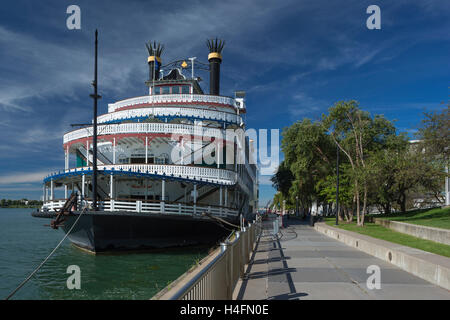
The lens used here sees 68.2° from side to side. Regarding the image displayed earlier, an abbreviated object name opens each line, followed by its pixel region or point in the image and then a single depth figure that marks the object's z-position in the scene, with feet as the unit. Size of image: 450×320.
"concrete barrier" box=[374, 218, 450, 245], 41.96
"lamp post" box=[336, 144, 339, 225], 85.91
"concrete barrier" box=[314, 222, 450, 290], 24.66
